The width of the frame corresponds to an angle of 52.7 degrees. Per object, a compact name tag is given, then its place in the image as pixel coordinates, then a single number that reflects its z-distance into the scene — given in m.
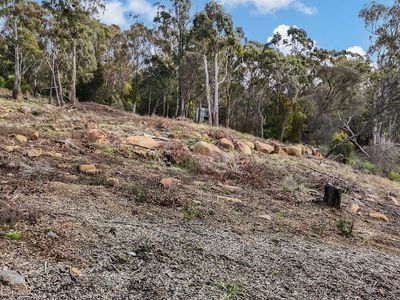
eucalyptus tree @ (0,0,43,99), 20.47
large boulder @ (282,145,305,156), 14.66
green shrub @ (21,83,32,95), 34.29
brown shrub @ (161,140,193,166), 8.92
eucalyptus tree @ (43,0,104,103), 19.28
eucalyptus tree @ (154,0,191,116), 25.62
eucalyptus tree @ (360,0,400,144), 21.77
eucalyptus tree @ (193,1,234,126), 21.78
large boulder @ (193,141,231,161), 10.06
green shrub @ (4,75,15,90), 36.55
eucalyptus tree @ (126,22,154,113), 32.16
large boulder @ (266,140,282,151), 14.38
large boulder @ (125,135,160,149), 9.74
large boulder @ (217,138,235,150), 11.91
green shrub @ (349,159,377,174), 17.25
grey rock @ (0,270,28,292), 2.69
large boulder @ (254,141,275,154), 13.55
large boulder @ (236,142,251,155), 12.04
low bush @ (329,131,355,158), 21.89
